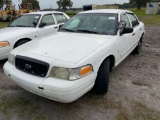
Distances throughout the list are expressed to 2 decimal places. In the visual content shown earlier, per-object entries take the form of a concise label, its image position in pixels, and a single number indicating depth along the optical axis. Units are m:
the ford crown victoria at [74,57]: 1.78
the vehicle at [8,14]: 14.72
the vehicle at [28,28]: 3.39
